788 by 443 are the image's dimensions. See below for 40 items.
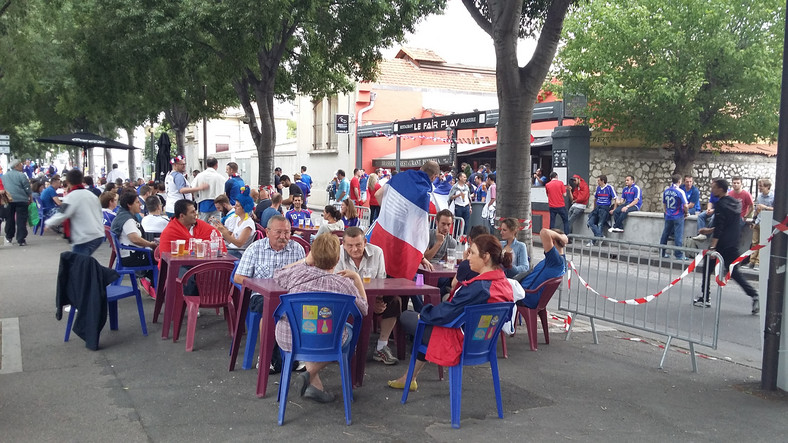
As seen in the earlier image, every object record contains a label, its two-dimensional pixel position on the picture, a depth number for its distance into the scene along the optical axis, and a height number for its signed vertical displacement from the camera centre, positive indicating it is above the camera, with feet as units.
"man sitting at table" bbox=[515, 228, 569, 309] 22.09 -3.06
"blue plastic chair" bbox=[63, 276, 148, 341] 22.86 -4.61
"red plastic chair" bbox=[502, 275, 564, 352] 21.84 -4.58
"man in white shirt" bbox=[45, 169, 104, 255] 24.14 -1.93
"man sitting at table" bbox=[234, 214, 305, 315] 19.77 -2.56
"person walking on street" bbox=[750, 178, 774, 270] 42.57 -1.90
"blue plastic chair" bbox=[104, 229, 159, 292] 26.96 -4.01
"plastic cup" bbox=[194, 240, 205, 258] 24.34 -2.97
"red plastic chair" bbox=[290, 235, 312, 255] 29.41 -3.27
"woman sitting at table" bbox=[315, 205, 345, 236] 32.04 -2.36
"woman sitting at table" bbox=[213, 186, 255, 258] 27.63 -2.75
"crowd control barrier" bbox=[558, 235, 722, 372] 21.29 -3.91
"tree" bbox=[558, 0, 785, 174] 67.67 +10.94
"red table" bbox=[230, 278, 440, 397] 17.01 -3.63
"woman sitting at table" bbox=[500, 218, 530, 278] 23.48 -2.70
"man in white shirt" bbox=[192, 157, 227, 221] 39.24 -1.33
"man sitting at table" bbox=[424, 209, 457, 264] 24.77 -2.55
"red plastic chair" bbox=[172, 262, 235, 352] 21.61 -4.00
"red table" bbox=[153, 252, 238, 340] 23.20 -3.92
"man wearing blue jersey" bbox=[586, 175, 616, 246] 55.26 -2.75
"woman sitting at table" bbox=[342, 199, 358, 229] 34.53 -2.25
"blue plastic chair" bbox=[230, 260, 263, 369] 19.39 -4.93
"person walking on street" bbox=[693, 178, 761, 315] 30.40 -2.48
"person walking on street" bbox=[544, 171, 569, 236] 56.65 -2.10
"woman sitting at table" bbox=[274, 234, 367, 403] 16.28 -2.76
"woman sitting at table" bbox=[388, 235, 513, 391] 15.71 -2.96
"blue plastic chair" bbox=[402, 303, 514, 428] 15.64 -4.00
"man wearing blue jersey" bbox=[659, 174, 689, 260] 47.01 -2.65
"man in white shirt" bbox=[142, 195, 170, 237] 30.27 -2.39
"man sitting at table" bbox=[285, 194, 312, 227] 36.52 -2.49
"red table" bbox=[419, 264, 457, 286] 21.70 -3.38
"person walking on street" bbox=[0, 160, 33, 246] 50.16 -2.56
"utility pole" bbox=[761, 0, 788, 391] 17.95 -2.49
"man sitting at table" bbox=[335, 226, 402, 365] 19.42 -2.86
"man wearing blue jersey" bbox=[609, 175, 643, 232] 54.80 -2.54
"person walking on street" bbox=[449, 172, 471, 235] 57.77 -2.18
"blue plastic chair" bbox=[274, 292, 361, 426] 15.43 -3.68
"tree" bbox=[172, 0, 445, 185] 41.83 +9.18
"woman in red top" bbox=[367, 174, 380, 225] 52.31 -2.06
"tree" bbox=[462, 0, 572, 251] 25.29 +3.00
